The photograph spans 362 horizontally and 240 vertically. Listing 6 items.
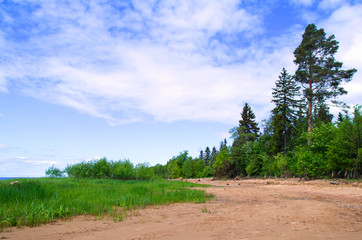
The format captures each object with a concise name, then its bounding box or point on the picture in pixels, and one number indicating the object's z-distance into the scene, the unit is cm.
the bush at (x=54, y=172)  2586
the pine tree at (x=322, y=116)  2756
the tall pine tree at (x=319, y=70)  2639
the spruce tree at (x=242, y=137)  4194
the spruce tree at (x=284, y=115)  3600
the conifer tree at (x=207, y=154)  10581
